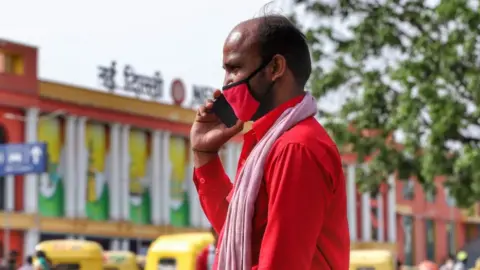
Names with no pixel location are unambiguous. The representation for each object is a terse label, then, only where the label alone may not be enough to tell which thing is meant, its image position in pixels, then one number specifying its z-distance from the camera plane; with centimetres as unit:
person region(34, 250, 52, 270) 1590
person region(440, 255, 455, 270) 2373
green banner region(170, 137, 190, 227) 5975
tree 2112
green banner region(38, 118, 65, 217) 5119
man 281
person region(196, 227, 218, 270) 1069
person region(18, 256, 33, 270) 1737
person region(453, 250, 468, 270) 1839
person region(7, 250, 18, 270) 2075
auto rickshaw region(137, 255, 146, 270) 2743
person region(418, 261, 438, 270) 1717
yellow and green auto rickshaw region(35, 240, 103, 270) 2358
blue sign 3975
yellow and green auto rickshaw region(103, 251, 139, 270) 2608
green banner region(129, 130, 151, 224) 5709
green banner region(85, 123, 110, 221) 5438
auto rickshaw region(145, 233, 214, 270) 2125
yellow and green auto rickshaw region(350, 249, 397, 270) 2123
